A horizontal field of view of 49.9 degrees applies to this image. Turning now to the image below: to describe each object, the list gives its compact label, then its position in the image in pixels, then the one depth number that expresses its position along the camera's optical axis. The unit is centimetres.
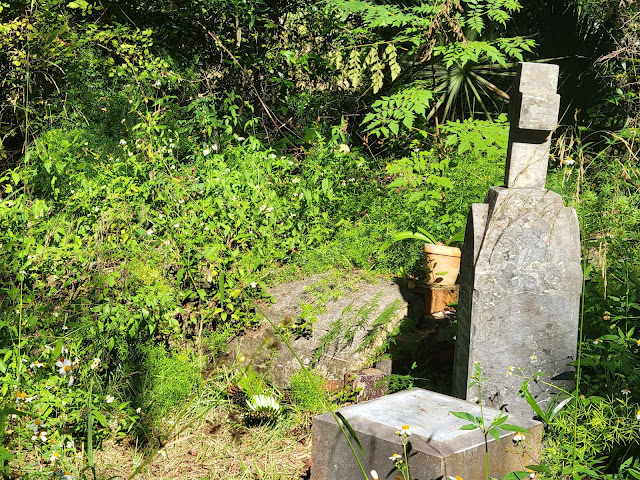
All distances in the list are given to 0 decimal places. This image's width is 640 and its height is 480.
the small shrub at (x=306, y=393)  403
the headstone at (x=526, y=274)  343
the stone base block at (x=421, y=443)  257
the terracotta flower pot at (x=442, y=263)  496
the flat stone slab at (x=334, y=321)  437
